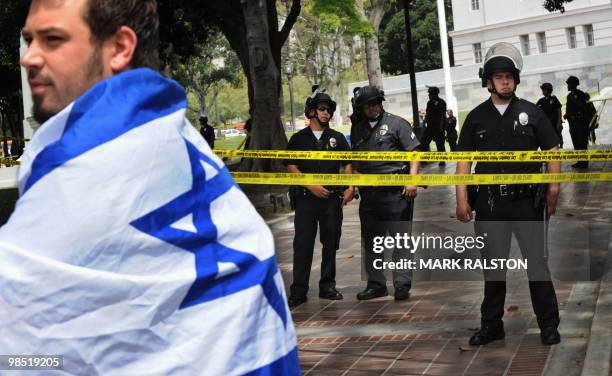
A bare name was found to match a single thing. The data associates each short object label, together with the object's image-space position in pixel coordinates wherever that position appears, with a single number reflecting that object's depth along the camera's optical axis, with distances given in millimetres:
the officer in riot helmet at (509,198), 7262
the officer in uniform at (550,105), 21344
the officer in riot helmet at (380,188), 9578
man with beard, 1649
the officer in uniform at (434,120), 23138
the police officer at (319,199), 9742
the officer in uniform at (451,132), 28247
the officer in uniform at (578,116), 21031
